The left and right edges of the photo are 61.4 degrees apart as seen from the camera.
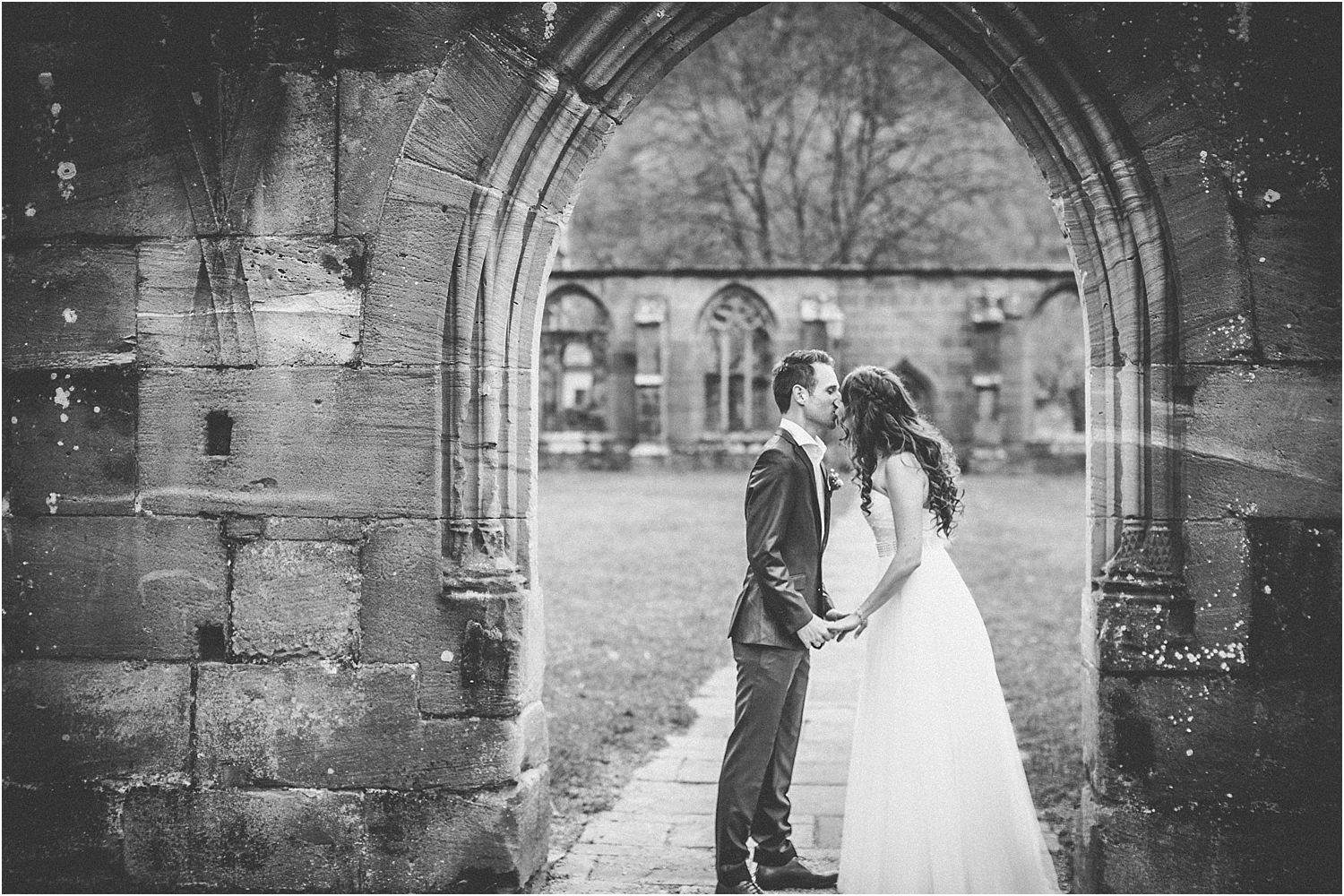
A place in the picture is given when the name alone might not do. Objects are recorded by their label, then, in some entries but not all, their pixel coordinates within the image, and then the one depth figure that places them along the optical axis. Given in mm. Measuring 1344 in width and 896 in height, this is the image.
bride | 3730
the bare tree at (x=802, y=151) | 26250
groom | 3863
